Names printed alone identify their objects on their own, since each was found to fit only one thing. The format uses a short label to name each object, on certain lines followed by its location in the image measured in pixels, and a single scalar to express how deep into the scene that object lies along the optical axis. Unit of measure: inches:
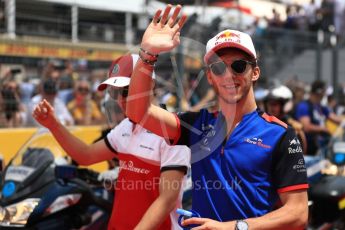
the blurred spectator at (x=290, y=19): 542.3
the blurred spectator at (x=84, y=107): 365.1
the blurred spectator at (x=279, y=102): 237.5
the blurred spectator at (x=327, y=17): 574.2
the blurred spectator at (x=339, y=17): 568.1
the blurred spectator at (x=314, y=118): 334.8
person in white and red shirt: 118.2
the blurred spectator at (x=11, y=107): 319.6
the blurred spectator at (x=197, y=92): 370.6
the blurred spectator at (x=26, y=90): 333.4
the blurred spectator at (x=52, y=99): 294.0
